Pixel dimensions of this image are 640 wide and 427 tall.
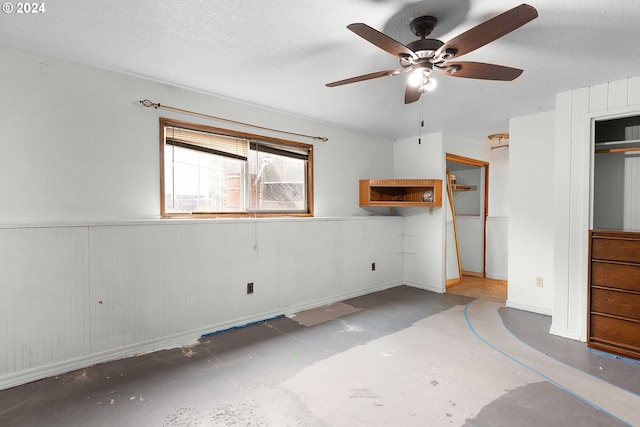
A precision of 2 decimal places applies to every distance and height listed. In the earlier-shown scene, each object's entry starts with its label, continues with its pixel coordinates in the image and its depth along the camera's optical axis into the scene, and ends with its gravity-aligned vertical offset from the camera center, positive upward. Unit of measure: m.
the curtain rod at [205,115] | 2.79 +0.91
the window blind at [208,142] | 3.03 +0.68
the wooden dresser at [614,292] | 2.65 -0.72
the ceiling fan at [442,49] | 1.49 +0.86
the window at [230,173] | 3.04 +0.39
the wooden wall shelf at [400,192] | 4.46 +0.25
